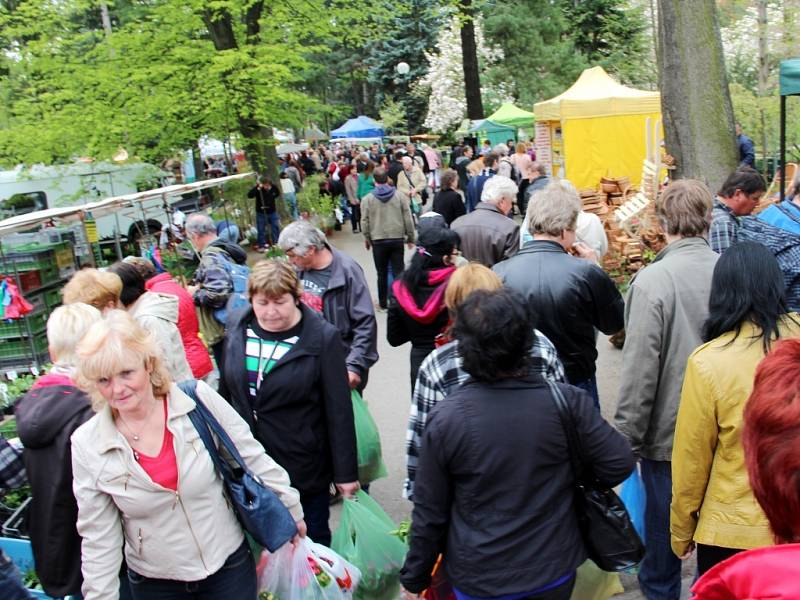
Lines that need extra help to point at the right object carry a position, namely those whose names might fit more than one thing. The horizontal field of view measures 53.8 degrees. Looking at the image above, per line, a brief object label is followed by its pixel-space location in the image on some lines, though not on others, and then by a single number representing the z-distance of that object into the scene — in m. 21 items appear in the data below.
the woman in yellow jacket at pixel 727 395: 2.70
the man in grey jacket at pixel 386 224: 10.11
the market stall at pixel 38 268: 9.56
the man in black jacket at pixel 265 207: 17.48
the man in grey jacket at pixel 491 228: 6.23
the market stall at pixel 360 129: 37.16
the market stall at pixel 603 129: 14.74
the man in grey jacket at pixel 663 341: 3.44
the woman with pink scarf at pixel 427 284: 4.57
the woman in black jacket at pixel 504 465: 2.45
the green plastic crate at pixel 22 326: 10.03
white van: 17.28
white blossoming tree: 39.31
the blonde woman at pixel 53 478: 3.01
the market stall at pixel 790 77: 6.42
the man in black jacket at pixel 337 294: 4.91
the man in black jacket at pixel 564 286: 3.98
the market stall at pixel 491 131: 24.34
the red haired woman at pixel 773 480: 1.25
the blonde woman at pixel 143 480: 2.77
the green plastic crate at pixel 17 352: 10.20
